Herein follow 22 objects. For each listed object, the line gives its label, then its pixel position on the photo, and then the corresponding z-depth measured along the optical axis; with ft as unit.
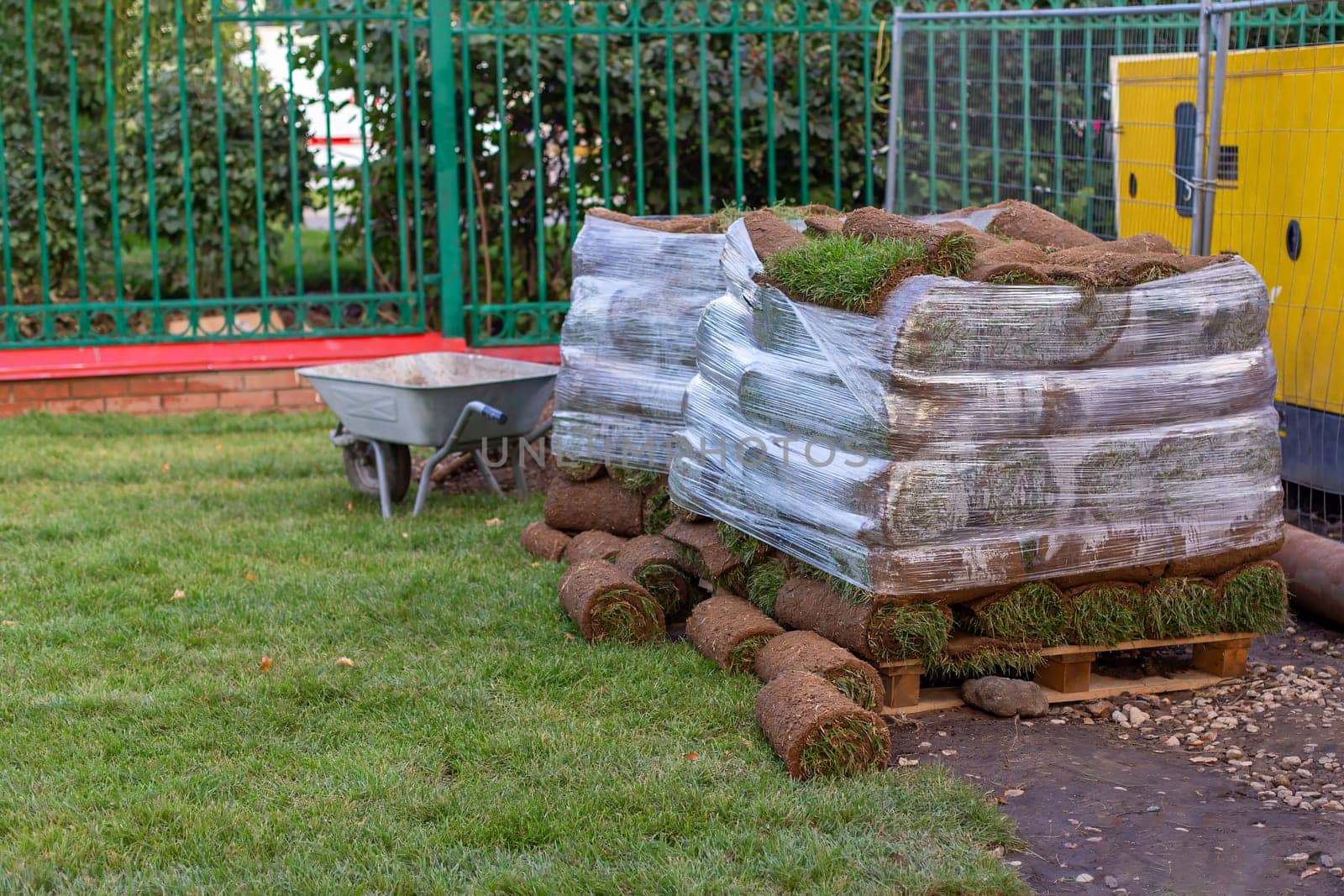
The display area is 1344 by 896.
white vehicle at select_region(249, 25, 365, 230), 28.60
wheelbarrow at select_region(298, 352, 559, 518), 20.70
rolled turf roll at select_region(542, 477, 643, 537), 18.93
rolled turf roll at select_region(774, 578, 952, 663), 13.39
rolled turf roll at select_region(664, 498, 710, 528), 16.56
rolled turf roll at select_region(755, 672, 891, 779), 12.16
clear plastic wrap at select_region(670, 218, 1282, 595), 13.12
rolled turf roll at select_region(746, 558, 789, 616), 15.08
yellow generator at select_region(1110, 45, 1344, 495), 18.75
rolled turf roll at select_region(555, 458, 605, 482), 19.02
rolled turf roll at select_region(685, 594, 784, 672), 14.55
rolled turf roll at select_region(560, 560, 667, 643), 15.61
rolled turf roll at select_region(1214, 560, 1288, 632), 14.53
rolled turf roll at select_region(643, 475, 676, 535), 18.45
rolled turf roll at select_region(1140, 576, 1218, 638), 14.29
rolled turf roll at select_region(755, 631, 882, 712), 13.15
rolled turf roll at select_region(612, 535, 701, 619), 16.65
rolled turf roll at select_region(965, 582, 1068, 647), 13.78
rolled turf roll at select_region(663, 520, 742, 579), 15.64
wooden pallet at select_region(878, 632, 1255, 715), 13.93
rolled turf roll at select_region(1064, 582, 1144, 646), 13.99
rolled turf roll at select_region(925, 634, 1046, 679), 13.84
